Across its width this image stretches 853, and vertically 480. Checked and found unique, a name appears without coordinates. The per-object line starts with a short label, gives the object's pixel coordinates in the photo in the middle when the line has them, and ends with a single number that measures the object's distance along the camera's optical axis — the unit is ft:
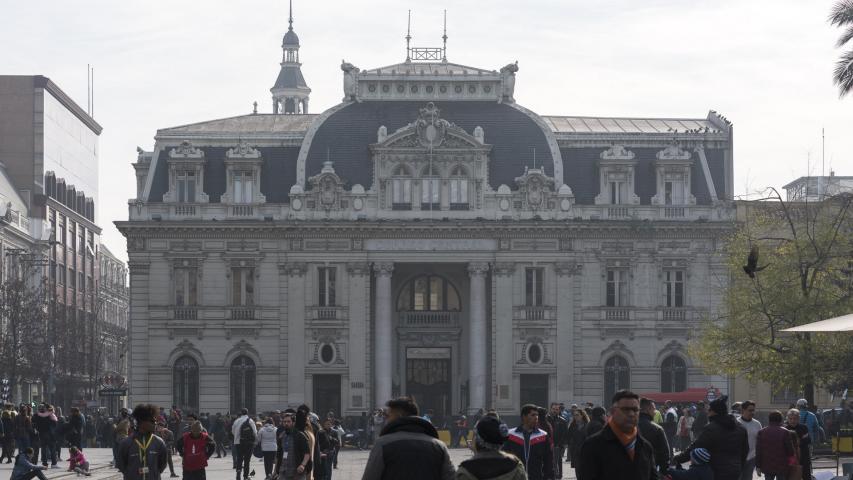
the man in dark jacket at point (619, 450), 55.67
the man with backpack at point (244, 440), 143.95
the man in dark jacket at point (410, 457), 56.39
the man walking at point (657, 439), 76.59
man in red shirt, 104.22
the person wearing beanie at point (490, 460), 56.34
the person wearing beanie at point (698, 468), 78.43
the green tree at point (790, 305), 191.83
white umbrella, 99.86
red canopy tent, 264.31
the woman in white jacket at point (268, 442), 133.18
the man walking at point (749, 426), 97.25
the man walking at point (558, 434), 144.36
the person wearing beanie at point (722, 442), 82.94
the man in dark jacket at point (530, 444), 85.56
